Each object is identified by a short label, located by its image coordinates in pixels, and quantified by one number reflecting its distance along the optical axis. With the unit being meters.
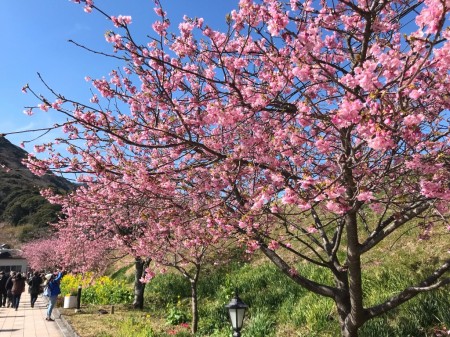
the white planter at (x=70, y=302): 15.14
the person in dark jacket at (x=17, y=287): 15.11
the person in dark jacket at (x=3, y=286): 16.34
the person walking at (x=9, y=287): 16.52
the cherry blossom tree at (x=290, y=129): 3.25
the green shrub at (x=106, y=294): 16.27
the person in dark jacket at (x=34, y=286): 16.34
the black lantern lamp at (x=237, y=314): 5.77
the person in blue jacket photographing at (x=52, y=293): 12.69
